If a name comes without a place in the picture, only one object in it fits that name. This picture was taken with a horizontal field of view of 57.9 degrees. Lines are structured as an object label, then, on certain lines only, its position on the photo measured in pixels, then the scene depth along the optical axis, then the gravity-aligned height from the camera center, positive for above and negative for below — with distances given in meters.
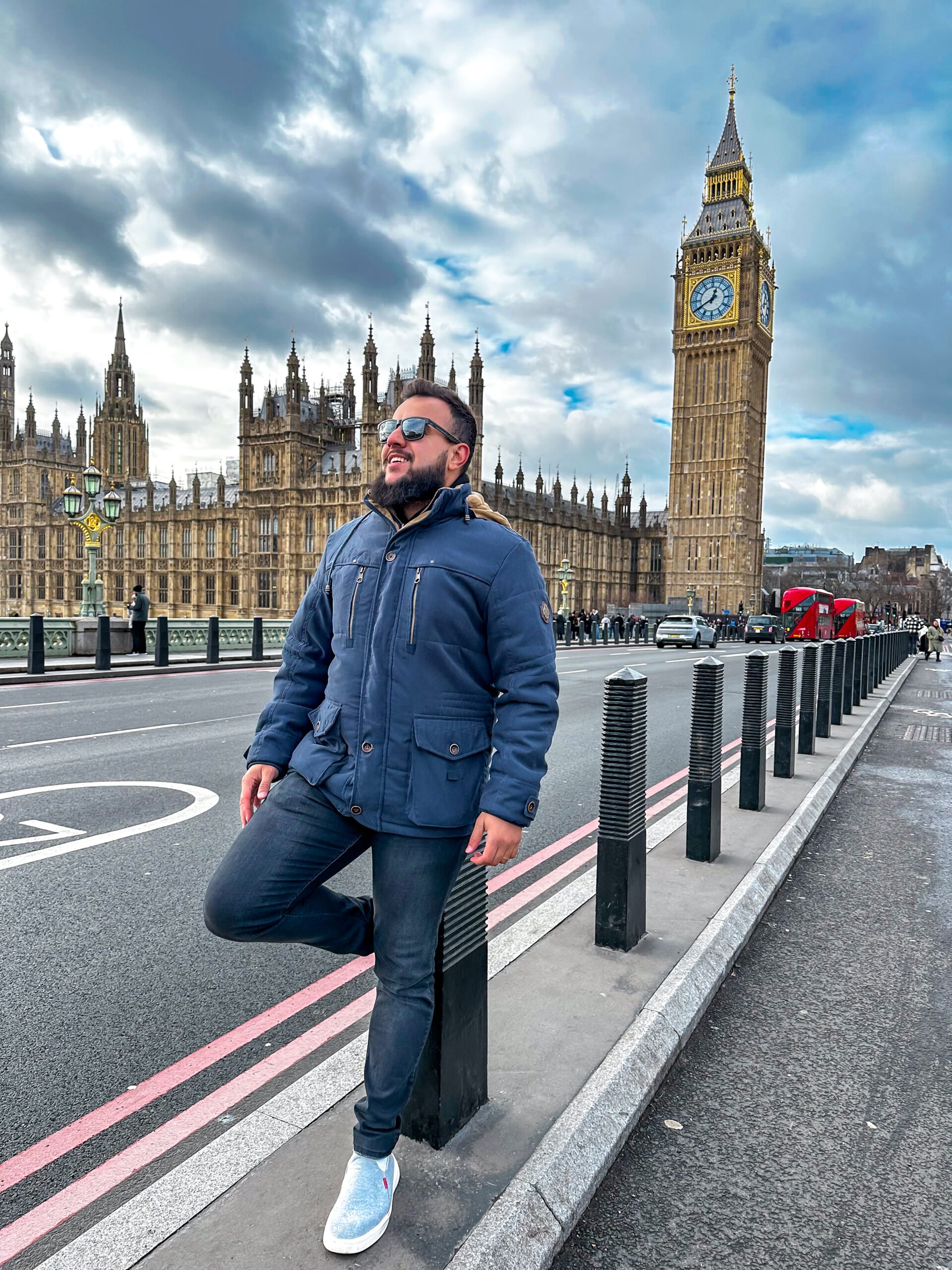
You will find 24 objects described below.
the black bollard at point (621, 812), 3.38 -0.82
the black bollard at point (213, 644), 19.47 -1.01
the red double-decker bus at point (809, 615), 47.97 -0.45
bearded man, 1.97 -0.37
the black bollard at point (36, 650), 15.78 -0.95
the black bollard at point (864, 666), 13.07 -0.92
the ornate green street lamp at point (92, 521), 21.52 +1.98
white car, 36.31 -1.15
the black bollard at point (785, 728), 6.85 -0.98
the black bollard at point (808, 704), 7.67 -0.90
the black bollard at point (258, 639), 21.34 -0.98
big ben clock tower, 80.50 +20.07
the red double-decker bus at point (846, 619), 45.69 -0.64
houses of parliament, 64.81 +9.39
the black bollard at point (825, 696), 9.00 -0.95
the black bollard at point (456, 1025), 2.16 -1.09
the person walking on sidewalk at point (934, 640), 35.78 -1.45
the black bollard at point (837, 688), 10.11 -0.97
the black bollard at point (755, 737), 5.55 -0.86
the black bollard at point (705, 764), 4.58 -0.85
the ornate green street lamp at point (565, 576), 46.56 +1.54
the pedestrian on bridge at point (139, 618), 21.53 -0.46
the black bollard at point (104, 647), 16.75 -0.96
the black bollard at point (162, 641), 18.14 -0.90
